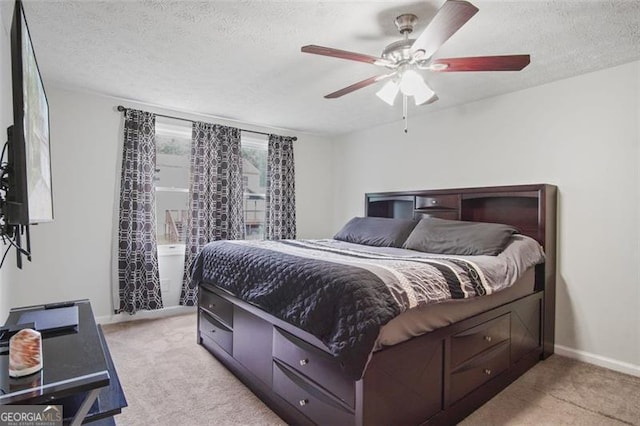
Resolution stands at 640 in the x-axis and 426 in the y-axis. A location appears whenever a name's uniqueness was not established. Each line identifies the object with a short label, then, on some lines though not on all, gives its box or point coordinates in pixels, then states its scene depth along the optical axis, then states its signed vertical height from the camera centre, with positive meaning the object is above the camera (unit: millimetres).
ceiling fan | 1527 +849
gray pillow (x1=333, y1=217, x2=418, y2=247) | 3297 -264
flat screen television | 1056 +248
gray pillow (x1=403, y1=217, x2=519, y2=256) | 2590 -262
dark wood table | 902 -509
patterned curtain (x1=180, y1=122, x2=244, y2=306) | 3854 +184
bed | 1523 -688
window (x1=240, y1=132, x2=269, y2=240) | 4480 +345
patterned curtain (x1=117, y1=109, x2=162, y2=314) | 3449 -139
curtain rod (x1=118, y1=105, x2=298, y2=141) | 3441 +1023
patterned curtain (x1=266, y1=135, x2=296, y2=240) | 4523 +230
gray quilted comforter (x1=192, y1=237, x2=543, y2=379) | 1467 -429
